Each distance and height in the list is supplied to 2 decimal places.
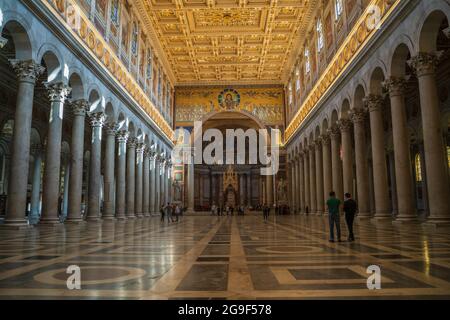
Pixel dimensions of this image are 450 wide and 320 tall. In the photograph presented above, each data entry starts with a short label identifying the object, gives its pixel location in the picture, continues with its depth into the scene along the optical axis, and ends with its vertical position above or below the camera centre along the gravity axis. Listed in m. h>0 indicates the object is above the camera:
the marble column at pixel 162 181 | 41.16 +2.55
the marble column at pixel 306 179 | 34.28 +2.10
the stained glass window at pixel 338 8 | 23.02 +12.35
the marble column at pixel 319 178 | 29.00 +1.85
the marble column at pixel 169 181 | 44.69 +2.66
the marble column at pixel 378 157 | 17.61 +2.09
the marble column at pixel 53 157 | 16.06 +2.10
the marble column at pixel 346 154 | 21.77 +2.81
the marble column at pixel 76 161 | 18.43 +2.20
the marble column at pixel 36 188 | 25.88 +1.21
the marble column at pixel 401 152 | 15.34 +2.02
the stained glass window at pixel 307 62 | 32.47 +12.36
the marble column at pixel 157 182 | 39.01 +2.29
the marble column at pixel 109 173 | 22.86 +1.96
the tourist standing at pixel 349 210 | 9.07 -0.23
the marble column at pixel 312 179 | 31.57 +1.96
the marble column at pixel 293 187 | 40.72 +1.67
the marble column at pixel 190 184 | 44.16 +2.32
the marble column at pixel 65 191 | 32.38 +1.21
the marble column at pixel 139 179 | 31.25 +2.14
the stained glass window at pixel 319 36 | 28.03 +12.77
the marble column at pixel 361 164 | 19.62 +1.98
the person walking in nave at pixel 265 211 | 25.09 -0.61
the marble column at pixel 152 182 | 36.61 +2.17
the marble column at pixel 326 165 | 26.58 +2.63
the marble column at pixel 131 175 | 28.40 +2.24
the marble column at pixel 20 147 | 13.42 +2.17
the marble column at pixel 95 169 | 21.03 +2.04
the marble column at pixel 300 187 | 36.89 +1.54
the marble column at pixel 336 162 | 23.91 +2.55
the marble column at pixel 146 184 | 33.94 +1.81
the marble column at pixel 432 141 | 12.77 +2.05
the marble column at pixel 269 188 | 45.50 +1.72
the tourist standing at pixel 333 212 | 8.76 -0.27
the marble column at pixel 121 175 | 25.92 +2.05
